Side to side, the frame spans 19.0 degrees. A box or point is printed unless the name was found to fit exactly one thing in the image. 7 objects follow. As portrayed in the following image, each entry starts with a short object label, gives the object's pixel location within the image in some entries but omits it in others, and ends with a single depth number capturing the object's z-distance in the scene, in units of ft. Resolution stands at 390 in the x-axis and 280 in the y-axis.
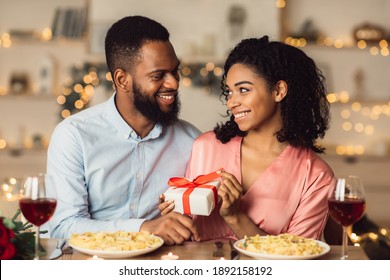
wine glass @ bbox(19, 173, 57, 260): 9.41
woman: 11.25
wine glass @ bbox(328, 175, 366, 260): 9.57
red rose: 9.25
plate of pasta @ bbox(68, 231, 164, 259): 9.58
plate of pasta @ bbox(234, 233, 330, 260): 9.58
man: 11.79
